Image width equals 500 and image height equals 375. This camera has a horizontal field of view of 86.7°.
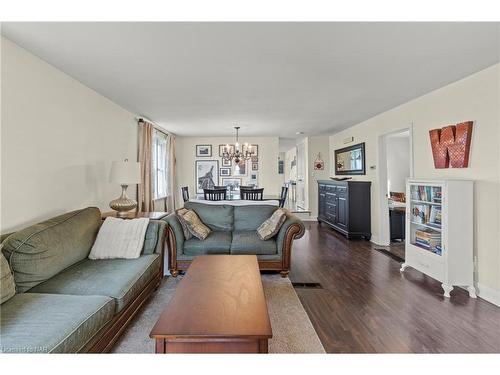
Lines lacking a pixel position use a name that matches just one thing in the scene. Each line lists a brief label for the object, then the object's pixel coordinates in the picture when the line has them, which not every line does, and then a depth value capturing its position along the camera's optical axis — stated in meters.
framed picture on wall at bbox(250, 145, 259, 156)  7.44
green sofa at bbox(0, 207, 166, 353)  1.39
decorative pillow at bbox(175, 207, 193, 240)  3.43
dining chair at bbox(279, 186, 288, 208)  5.04
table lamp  3.39
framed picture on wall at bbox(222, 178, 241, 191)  7.55
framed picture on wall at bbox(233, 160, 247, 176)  7.51
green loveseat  3.30
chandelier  5.82
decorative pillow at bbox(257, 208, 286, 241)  3.39
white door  8.03
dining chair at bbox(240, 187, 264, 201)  5.26
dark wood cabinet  5.24
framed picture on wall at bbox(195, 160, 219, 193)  7.53
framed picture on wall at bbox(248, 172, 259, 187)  7.52
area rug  1.94
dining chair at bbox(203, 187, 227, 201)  5.29
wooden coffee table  1.40
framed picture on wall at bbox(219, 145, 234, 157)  7.48
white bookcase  2.90
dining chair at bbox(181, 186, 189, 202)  5.70
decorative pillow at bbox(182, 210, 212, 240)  3.44
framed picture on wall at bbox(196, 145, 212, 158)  7.52
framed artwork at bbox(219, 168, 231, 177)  7.54
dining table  5.82
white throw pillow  2.58
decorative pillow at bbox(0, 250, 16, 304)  1.67
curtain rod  4.88
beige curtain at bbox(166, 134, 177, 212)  6.62
